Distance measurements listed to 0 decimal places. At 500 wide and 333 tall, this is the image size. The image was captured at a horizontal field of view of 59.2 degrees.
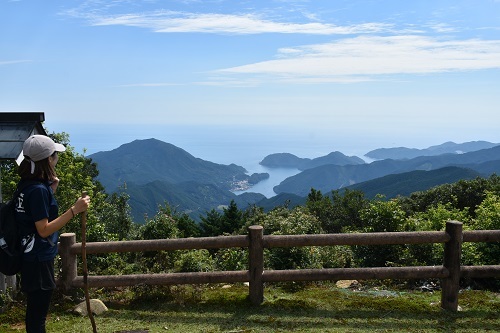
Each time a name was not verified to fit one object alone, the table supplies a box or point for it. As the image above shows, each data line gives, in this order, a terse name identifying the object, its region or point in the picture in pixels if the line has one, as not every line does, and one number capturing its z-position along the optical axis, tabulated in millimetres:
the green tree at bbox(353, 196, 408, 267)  11094
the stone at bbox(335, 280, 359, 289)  8203
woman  4121
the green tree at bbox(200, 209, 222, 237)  38712
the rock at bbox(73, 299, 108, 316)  6707
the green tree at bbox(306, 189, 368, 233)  39281
